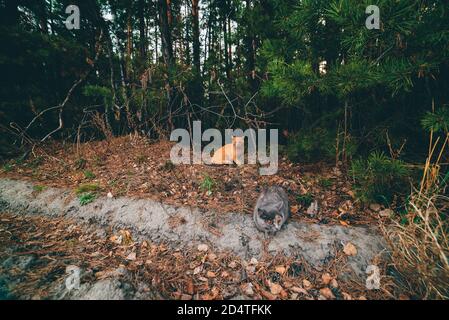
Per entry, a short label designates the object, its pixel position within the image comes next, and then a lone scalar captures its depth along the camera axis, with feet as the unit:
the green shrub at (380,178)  6.24
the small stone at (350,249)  6.45
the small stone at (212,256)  6.86
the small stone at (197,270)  6.51
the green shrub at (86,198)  9.23
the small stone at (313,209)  7.96
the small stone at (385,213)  7.26
